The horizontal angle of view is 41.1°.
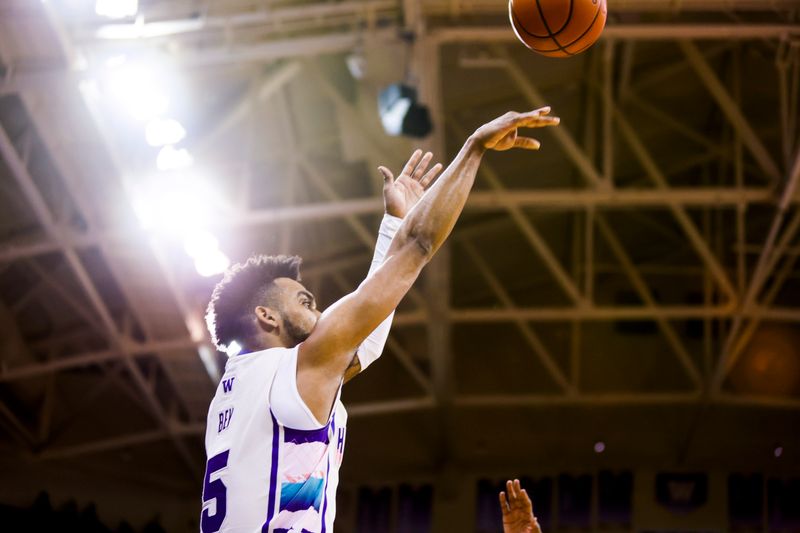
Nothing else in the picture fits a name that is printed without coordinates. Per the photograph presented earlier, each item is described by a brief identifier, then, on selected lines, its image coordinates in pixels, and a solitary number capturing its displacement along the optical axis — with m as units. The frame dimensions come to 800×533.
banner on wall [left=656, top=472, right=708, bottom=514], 14.77
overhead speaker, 9.38
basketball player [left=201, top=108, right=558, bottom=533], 2.73
